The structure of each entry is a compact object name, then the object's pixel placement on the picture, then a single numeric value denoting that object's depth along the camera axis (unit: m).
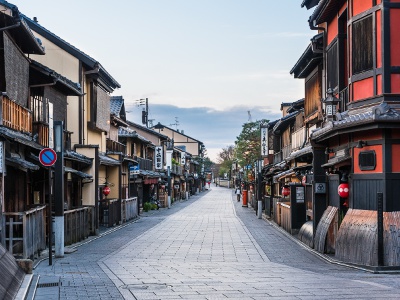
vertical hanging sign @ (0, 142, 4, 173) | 16.69
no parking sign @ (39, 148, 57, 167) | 18.56
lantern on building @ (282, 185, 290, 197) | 35.42
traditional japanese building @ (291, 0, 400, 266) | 16.92
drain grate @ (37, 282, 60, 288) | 13.88
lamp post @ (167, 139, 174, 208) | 68.11
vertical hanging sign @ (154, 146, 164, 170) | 69.94
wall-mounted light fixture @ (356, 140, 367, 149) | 18.06
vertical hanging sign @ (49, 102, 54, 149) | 21.71
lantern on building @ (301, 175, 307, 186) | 28.82
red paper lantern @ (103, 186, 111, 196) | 36.47
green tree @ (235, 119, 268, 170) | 79.81
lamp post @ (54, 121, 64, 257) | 20.36
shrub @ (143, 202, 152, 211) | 57.72
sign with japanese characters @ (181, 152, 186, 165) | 101.59
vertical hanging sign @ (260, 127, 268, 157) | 49.28
